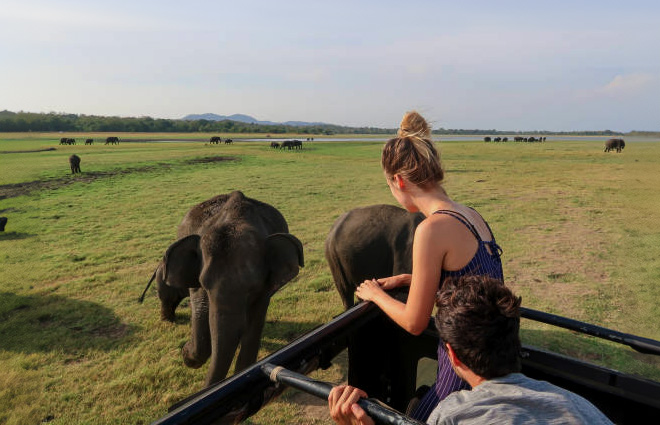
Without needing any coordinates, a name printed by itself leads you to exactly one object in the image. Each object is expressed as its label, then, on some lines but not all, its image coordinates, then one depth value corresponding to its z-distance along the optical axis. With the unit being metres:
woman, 1.85
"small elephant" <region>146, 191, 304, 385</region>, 3.37
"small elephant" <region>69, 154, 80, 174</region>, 22.93
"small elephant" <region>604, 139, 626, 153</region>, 48.47
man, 1.22
